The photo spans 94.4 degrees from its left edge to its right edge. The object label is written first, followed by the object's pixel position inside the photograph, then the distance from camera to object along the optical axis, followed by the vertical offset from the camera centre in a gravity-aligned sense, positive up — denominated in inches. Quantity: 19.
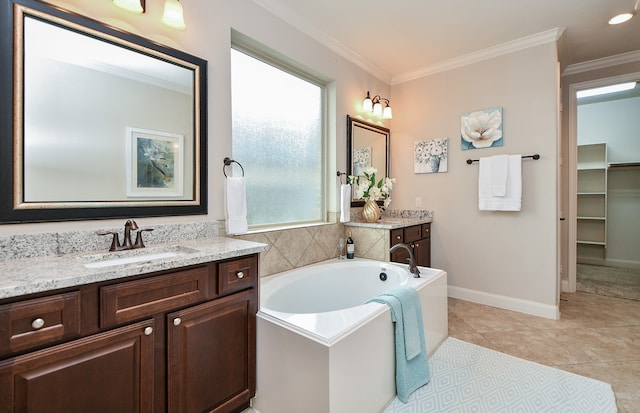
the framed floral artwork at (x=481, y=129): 120.1 +32.1
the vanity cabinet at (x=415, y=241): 113.5 -14.7
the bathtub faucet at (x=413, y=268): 86.6 -18.5
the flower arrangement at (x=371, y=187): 120.9 +7.7
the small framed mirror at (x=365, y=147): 123.0 +26.5
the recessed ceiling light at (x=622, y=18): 94.3 +61.2
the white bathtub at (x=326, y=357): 50.9 -28.6
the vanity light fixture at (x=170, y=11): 58.1 +39.5
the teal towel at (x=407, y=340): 65.6 -30.6
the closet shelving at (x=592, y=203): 186.3 +1.7
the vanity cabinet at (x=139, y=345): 36.9 -21.1
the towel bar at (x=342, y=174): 117.6 +12.2
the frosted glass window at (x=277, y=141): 90.6 +22.2
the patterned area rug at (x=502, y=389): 64.1 -43.1
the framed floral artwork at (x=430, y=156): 133.6 +23.1
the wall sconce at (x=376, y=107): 129.1 +44.0
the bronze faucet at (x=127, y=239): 57.6 -6.6
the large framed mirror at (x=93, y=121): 49.6 +16.8
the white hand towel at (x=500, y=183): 113.7 +8.9
